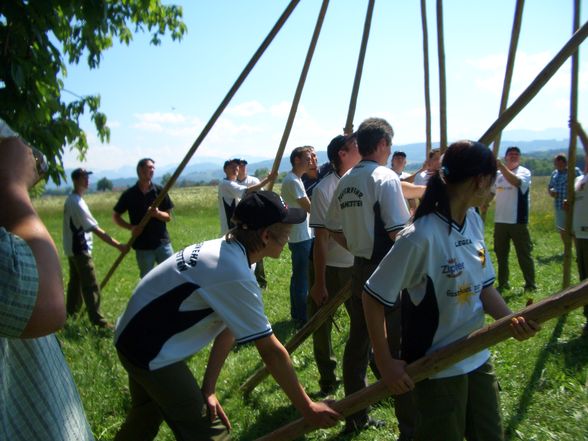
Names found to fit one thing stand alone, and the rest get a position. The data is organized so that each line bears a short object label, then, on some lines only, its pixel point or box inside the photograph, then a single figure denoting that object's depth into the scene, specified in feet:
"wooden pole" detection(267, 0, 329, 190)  13.38
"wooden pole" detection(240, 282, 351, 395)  12.16
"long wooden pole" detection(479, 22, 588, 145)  8.57
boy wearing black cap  7.46
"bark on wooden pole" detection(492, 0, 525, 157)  10.38
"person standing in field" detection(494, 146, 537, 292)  24.45
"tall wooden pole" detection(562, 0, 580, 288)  12.97
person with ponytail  7.45
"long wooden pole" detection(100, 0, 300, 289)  12.56
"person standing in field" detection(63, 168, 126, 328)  21.35
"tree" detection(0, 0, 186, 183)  8.74
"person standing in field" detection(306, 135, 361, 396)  13.96
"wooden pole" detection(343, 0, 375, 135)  12.96
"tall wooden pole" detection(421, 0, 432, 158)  13.92
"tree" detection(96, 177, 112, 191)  341.45
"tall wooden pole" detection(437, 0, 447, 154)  11.74
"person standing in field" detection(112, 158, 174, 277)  21.70
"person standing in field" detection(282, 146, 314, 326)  19.69
